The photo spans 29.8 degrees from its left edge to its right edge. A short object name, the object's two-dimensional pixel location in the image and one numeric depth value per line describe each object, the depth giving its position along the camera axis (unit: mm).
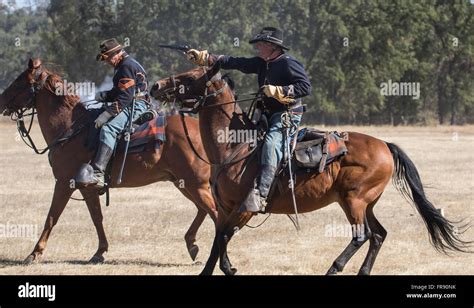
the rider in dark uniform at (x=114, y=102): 11828
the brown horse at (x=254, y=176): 10250
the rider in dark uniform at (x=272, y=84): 10000
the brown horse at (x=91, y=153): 12289
